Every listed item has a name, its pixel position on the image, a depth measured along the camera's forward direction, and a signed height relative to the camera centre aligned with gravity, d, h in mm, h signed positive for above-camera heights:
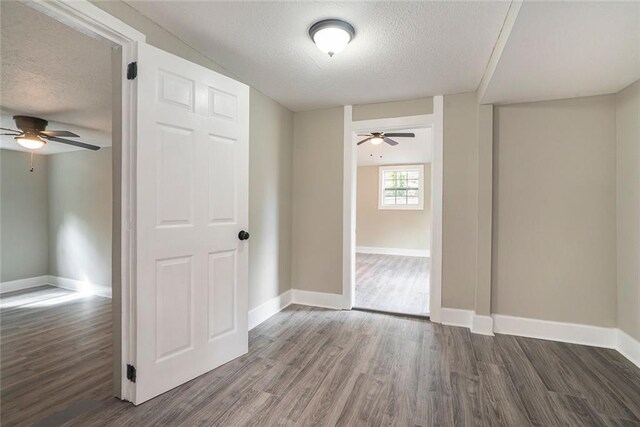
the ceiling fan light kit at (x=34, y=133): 3340 +887
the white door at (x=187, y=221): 1799 -59
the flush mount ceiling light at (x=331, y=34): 1896 +1186
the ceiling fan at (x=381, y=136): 4075 +1089
